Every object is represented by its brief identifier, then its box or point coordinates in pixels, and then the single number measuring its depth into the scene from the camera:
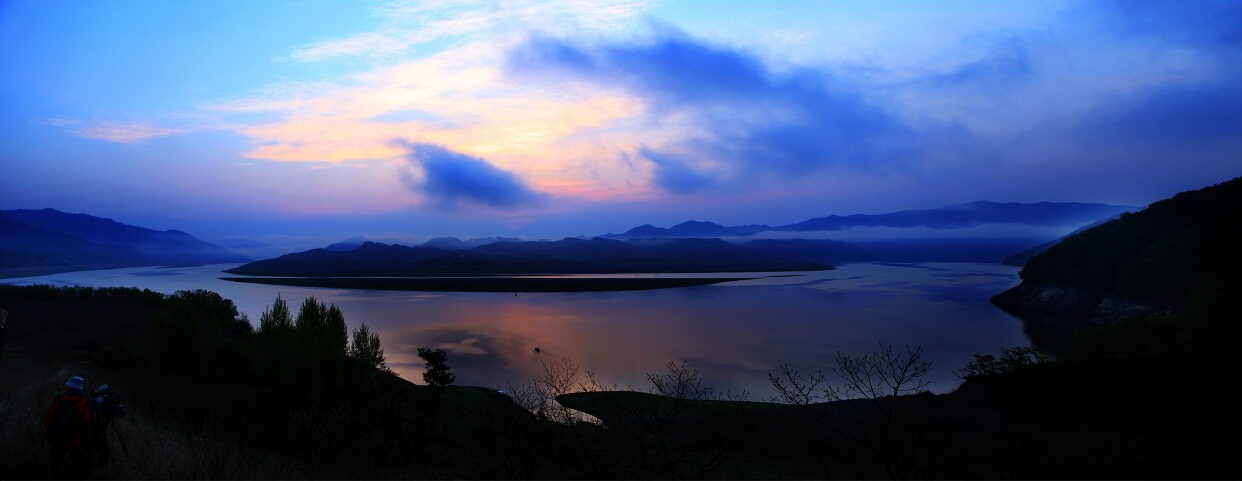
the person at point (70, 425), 5.89
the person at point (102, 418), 6.31
